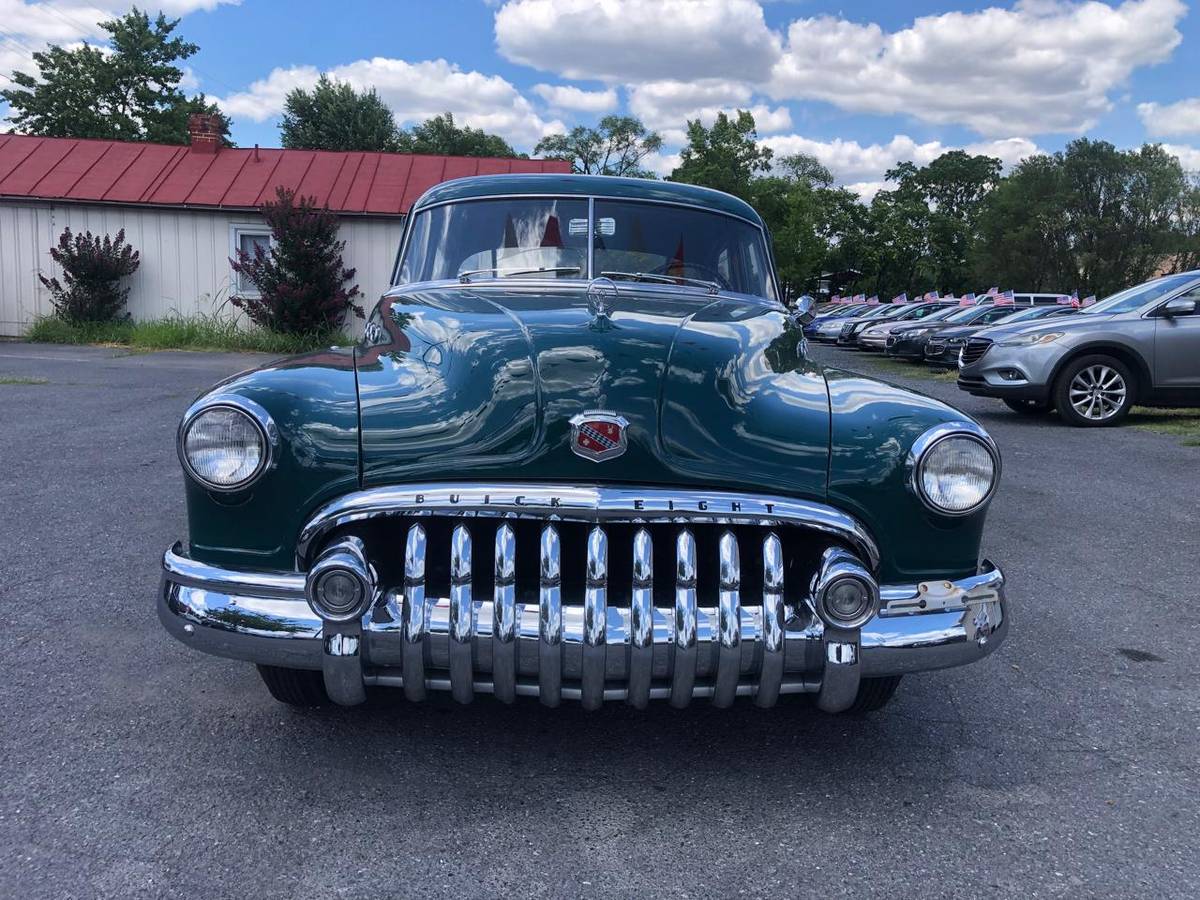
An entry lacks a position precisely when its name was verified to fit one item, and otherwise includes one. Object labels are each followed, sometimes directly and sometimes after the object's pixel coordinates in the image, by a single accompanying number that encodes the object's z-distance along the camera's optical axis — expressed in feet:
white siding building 58.54
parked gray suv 30.63
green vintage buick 7.31
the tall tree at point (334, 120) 132.16
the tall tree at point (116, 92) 143.95
